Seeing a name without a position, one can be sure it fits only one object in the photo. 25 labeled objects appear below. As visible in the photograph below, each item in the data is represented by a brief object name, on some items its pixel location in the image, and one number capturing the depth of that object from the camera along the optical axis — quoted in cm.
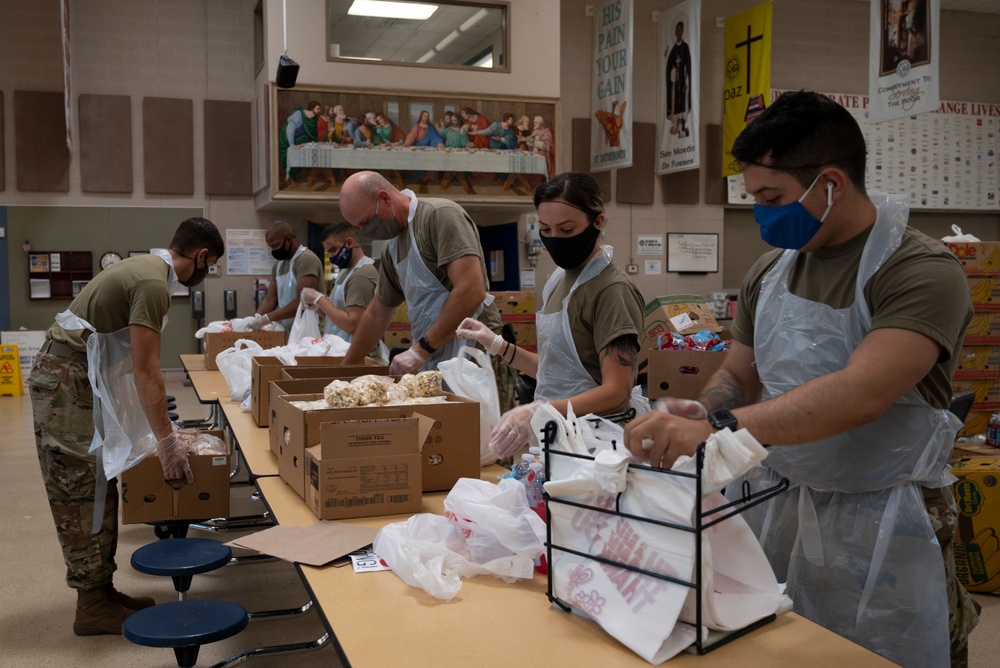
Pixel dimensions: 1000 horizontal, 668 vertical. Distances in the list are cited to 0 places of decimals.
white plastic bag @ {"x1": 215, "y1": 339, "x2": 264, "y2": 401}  399
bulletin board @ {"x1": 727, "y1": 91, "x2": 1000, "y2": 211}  1191
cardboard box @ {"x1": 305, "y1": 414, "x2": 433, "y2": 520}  204
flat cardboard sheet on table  178
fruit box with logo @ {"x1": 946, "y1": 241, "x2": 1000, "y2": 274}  539
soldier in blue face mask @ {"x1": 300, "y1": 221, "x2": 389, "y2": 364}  524
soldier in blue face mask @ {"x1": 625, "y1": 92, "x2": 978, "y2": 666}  140
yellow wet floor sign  923
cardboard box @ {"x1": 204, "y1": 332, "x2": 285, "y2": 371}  531
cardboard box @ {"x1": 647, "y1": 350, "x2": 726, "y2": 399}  453
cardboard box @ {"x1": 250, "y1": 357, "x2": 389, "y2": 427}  317
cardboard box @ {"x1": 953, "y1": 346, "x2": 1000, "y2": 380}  575
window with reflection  898
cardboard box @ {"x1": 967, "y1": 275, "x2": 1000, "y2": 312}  547
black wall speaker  671
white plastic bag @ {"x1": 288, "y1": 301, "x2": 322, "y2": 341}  543
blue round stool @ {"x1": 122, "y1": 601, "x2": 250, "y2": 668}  220
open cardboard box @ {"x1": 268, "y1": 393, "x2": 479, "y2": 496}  229
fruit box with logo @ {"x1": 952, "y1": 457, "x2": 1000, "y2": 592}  366
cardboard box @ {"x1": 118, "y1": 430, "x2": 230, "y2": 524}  322
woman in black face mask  233
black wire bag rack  119
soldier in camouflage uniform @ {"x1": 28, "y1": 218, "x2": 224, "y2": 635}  297
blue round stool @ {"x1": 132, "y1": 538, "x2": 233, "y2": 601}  276
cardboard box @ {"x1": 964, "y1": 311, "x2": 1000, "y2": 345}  556
